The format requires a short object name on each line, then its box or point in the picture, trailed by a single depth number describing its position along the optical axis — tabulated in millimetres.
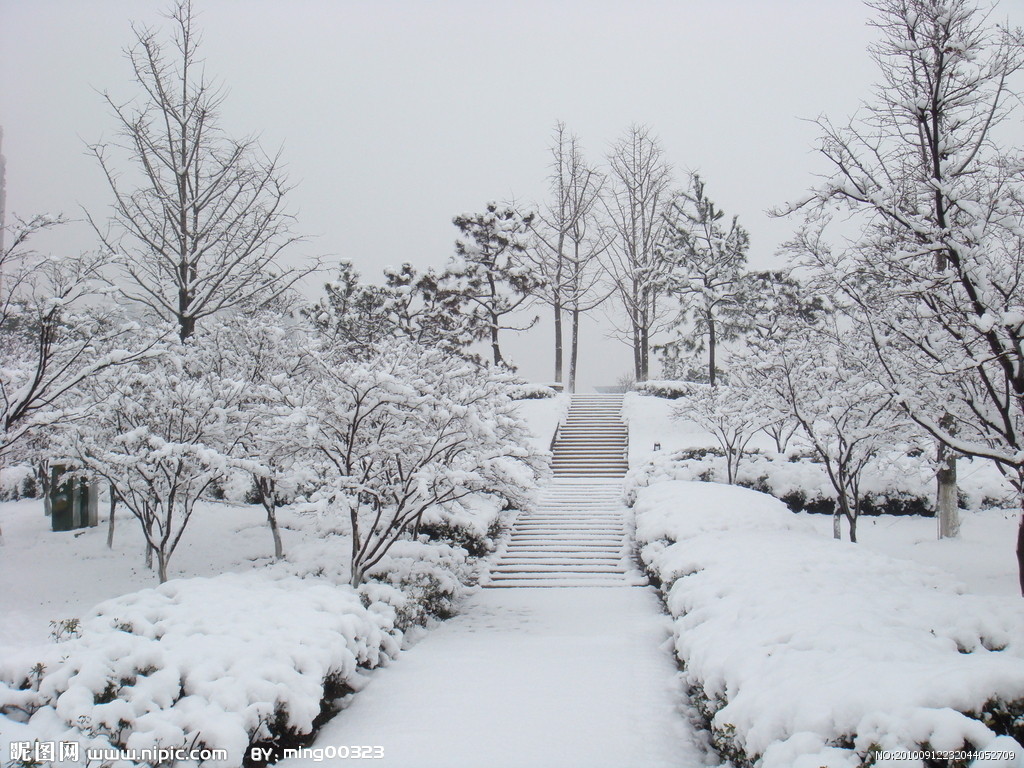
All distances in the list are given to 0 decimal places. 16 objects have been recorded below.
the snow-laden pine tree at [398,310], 28688
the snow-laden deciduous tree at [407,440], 9039
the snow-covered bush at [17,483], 20234
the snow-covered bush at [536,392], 28875
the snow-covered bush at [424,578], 9680
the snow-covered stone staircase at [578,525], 13445
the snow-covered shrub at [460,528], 13977
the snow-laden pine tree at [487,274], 29578
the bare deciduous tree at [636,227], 30953
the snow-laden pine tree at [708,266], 27234
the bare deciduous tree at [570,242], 31969
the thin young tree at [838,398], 9086
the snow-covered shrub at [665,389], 28744
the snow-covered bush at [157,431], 10672
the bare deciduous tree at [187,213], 14234
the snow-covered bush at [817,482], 17234
